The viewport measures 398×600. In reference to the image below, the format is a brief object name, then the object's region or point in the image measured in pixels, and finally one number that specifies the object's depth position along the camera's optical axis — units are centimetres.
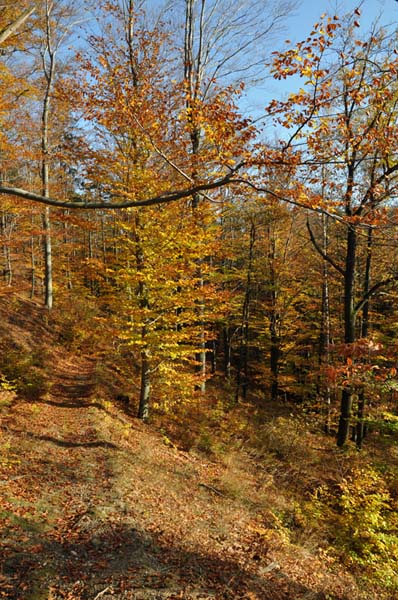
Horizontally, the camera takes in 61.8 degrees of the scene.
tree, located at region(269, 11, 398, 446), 497
